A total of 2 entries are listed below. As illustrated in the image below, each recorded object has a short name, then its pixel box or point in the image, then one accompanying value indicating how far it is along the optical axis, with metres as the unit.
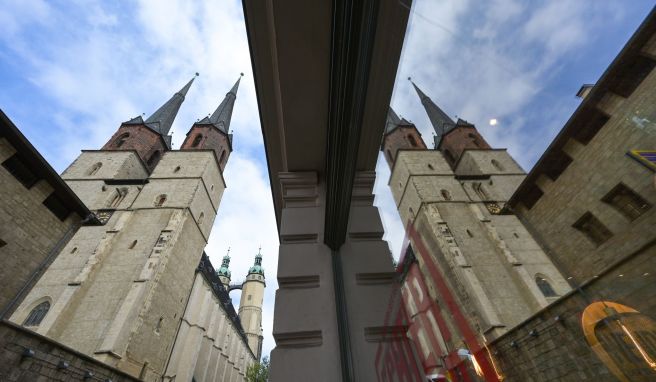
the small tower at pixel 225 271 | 69.04
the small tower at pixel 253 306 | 58.91
